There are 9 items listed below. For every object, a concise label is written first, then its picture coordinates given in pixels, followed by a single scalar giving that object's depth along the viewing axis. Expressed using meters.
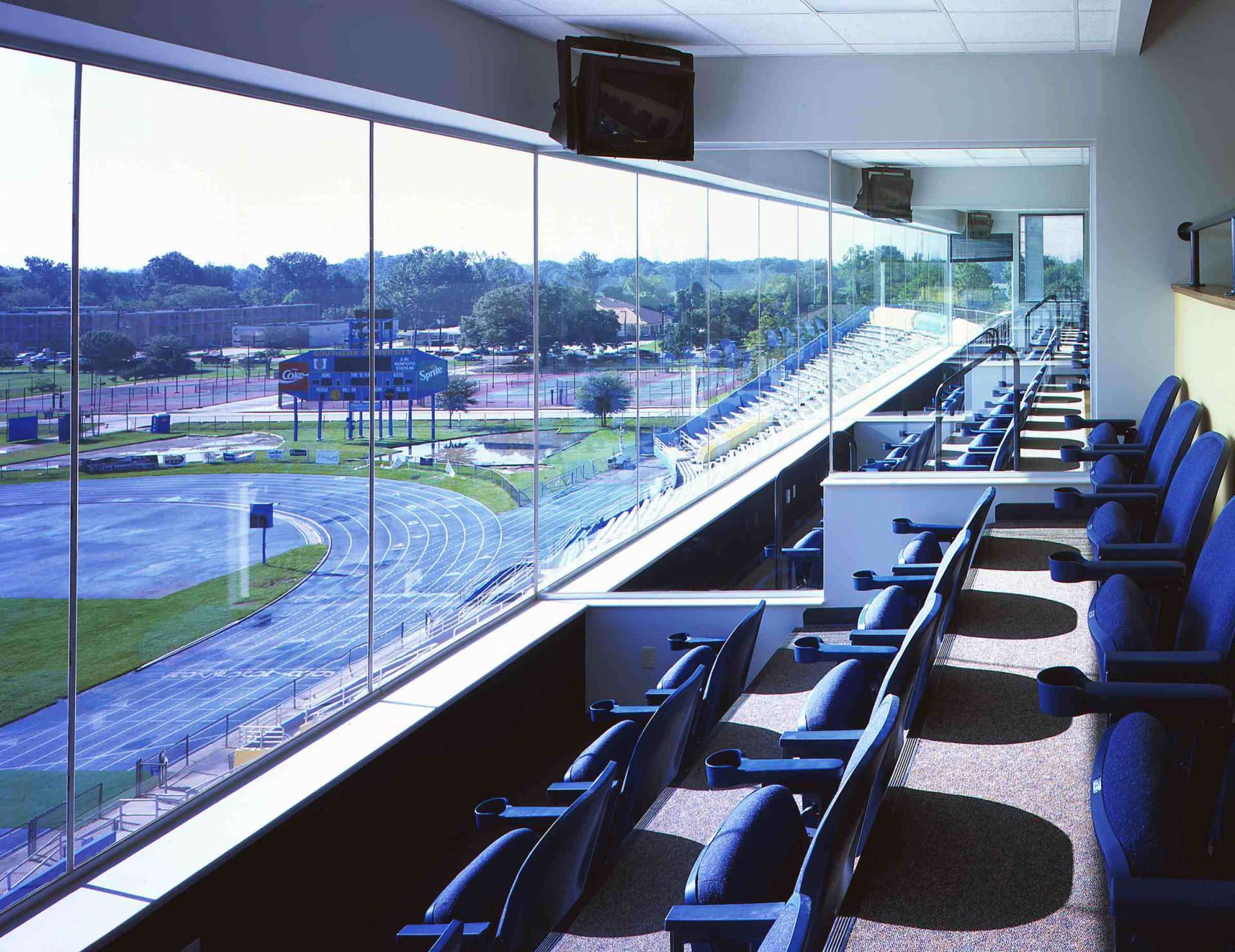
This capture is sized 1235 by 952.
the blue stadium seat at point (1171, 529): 2.93
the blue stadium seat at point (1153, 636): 2.01
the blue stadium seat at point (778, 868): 1.48
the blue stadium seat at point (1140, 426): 4.74
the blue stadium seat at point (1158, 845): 1.43
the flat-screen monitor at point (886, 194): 5.66
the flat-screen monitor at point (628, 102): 4.98
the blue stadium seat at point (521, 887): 2.61
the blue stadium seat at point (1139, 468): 3.96
